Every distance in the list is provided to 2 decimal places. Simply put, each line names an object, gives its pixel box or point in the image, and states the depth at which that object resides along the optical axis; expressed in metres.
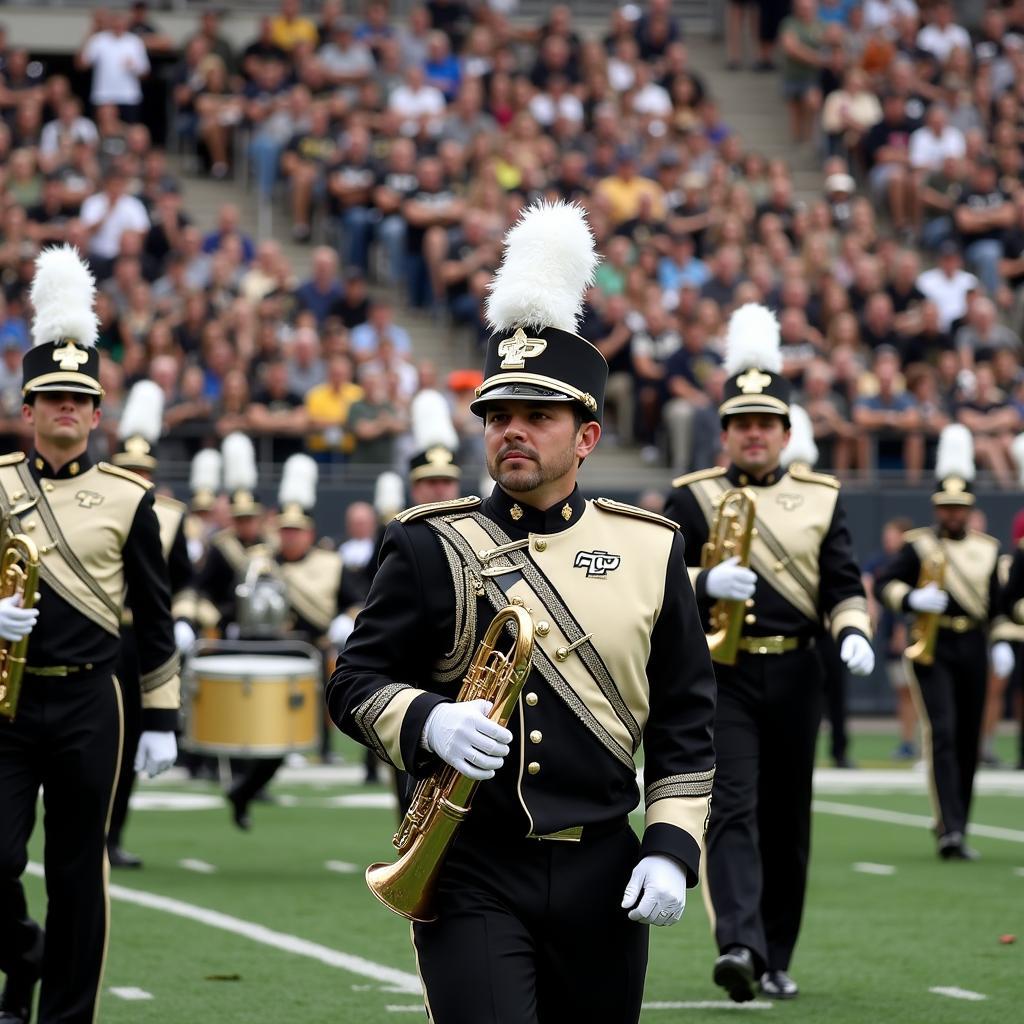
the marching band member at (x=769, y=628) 15.62
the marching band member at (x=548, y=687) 9.02
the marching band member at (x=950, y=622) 24.16
